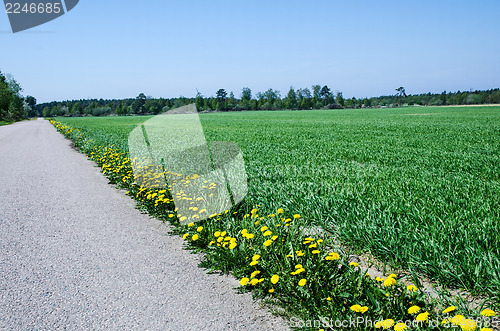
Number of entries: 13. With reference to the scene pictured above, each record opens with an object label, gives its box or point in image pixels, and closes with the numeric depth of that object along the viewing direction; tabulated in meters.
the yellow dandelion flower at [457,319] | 2.20
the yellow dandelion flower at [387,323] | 2.25
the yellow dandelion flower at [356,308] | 2.40
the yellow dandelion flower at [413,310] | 2.31
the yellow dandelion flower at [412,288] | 2.52
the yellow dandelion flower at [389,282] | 2.54
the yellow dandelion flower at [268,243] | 3.44
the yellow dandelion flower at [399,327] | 2.18
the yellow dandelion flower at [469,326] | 2.10
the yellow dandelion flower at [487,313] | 2.17
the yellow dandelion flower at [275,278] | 2.90
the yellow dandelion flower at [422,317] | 2.20
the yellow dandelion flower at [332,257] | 3.09
